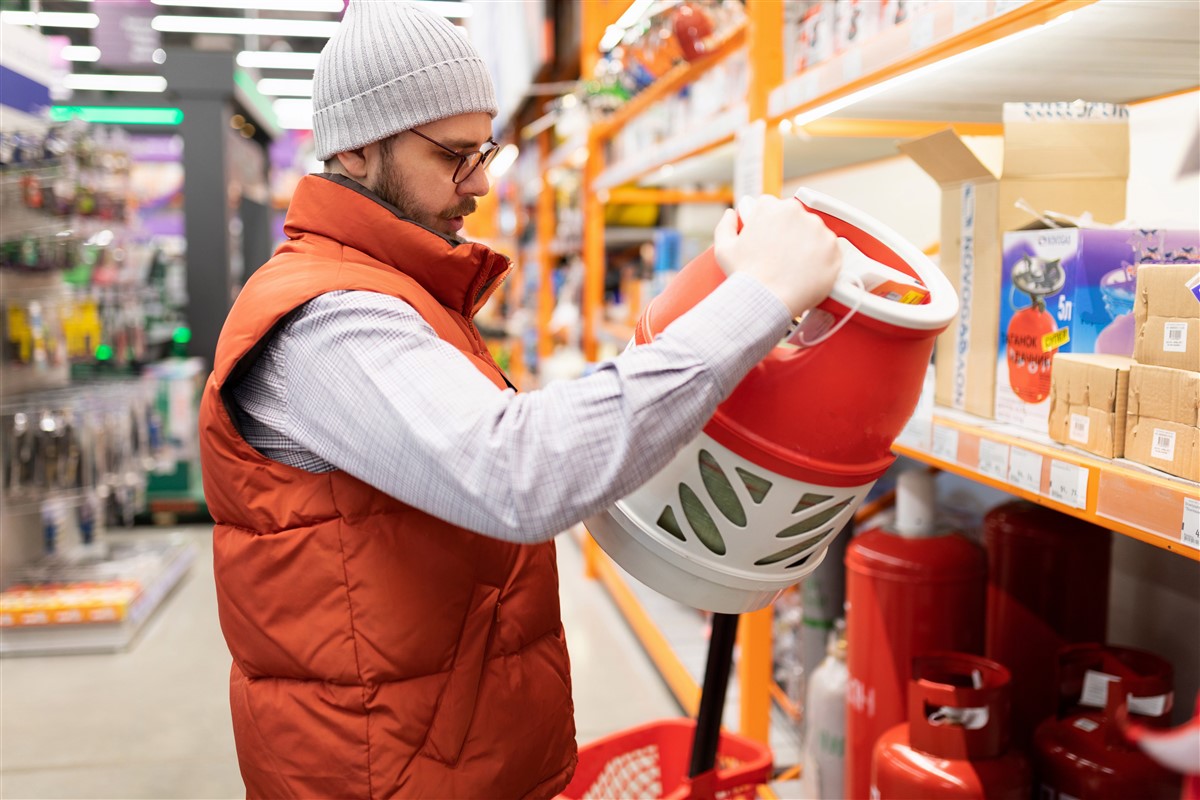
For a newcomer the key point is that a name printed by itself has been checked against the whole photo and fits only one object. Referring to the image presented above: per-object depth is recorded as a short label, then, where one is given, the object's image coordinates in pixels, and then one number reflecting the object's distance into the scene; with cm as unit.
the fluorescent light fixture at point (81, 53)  1359
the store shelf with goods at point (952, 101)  127
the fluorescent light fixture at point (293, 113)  1739
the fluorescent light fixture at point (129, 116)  887
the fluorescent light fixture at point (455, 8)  1040
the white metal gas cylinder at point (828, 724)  229
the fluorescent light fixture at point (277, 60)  1344
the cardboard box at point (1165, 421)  118
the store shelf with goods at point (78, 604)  383
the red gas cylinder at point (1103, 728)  152
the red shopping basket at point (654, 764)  204
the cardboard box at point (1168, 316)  119
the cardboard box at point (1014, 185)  159
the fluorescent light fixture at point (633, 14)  304
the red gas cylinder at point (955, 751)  163
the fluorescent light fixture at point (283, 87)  1556
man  95
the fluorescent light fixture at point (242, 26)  1242
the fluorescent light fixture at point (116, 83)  1443
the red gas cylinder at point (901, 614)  202
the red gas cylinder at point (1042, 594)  193
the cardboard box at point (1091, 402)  130
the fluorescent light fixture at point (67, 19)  1255
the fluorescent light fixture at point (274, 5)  1155
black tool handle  174
